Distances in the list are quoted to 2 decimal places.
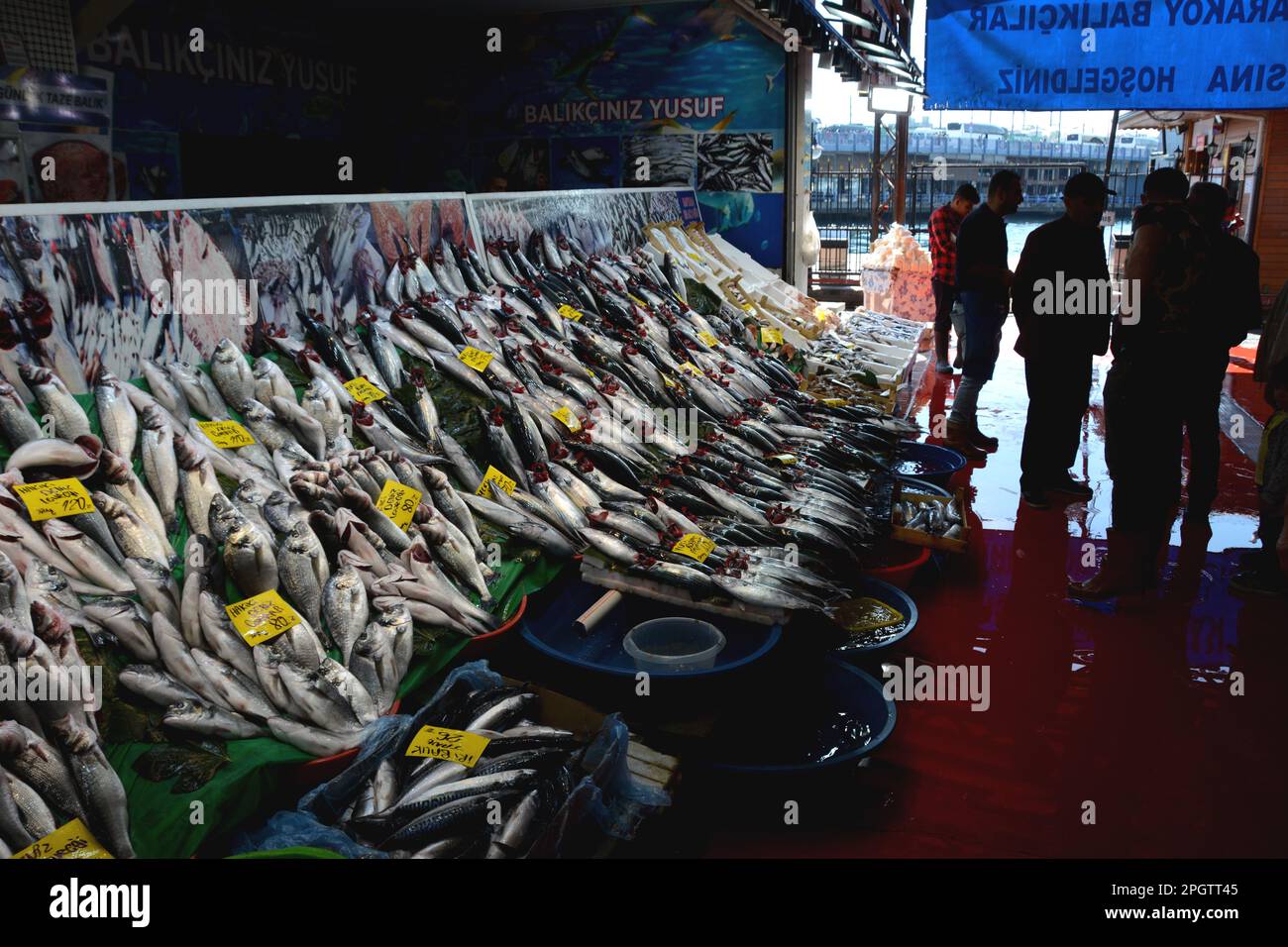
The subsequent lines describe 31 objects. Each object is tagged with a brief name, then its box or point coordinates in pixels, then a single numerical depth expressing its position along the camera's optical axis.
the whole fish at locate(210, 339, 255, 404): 3.60
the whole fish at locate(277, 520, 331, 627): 2.86
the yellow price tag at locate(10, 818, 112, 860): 1.96
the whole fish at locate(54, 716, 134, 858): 2.09
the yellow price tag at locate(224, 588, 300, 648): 2.64
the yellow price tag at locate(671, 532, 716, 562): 3.84
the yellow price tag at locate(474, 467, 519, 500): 3.91
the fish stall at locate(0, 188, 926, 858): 2.33
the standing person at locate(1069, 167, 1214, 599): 4.50
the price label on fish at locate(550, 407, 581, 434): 4.61
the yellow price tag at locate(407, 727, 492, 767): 2.48
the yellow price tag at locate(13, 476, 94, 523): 2.59
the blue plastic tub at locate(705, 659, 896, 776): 3.18
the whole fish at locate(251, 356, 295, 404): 3.65
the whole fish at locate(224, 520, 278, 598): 2.79
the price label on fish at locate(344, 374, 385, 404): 3.98
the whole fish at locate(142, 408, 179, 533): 2.96
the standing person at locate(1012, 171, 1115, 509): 5.94
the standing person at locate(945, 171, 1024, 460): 7.11
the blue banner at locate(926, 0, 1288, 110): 3.79
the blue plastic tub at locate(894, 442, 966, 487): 6.11
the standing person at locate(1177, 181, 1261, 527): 5.43
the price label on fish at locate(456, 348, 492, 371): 4.60
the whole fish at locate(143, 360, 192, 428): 3.32
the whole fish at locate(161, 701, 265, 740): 2.39
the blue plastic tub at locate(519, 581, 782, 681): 3.20
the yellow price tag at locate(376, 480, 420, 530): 3.39
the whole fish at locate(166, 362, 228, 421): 3.41
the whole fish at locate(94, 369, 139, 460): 2.99
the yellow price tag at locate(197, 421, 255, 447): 3.29
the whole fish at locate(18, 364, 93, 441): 2.88
